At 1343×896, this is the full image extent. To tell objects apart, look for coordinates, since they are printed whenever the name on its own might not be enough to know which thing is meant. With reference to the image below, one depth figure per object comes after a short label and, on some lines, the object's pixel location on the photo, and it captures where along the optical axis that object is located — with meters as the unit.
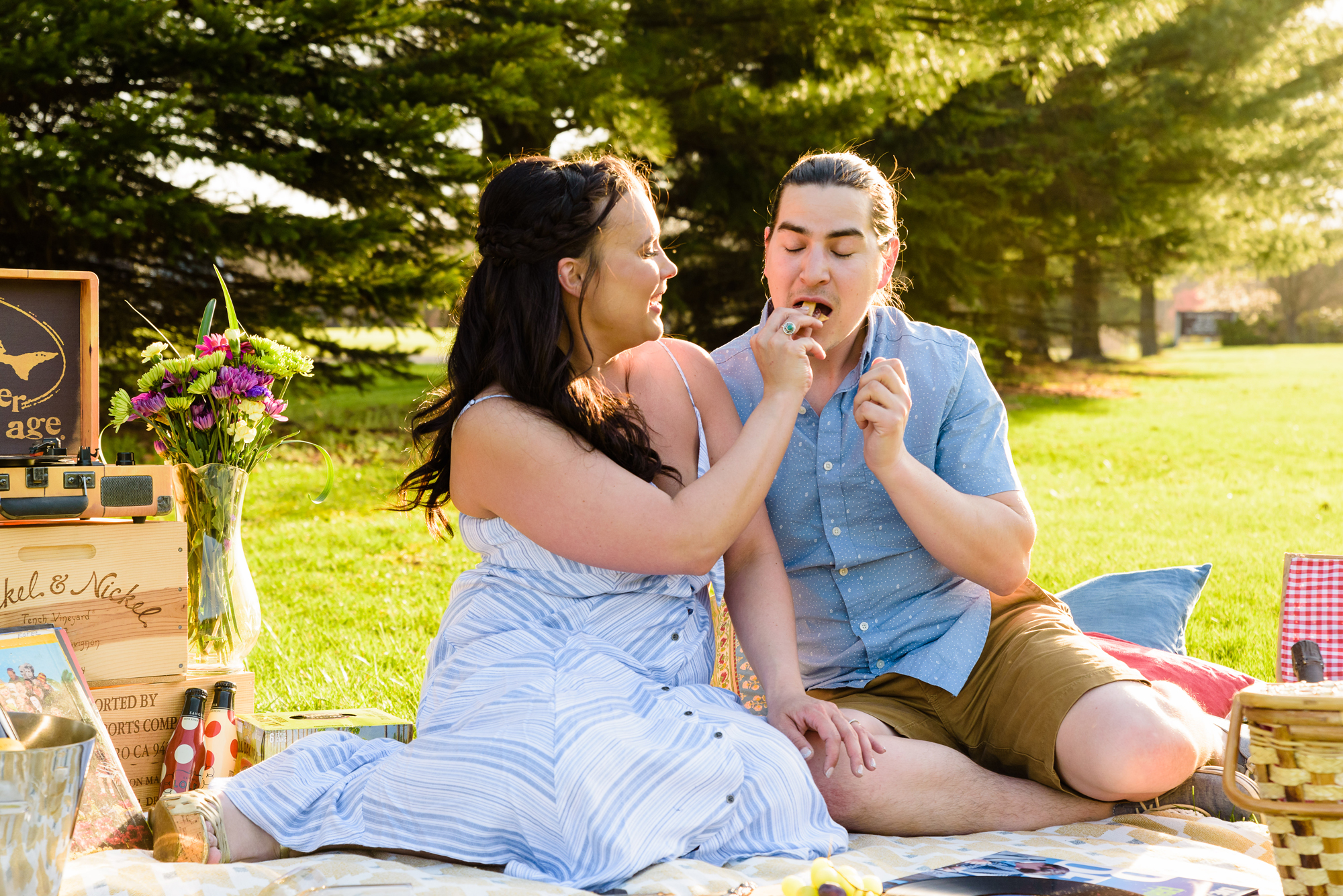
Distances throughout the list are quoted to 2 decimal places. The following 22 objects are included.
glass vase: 2.80
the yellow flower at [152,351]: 2.77
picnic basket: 1.56
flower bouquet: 2.76
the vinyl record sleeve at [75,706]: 2.22
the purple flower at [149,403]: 2.77
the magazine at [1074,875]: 1.82
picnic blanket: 1.92
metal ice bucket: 1.66
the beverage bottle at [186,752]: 2.53
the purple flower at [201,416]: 2.77
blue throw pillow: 3.58
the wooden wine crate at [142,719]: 2.55
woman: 2.06
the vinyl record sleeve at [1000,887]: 1.80
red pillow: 3.09
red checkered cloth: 3.28
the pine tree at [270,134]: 8.00
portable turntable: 2.54
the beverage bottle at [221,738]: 2.58
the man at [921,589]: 2.34
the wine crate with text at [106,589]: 2.46
